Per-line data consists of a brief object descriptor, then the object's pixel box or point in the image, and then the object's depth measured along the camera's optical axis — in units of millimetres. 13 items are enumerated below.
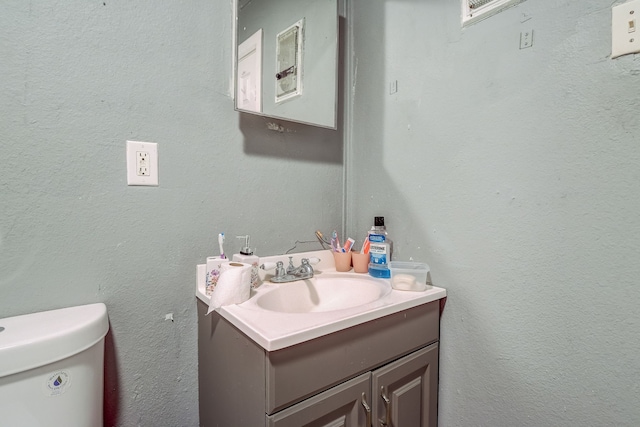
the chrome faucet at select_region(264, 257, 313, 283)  952
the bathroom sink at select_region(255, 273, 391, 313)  902
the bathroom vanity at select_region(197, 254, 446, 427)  594
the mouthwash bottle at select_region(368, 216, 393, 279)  997
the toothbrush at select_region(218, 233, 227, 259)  874
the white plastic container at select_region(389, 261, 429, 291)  877
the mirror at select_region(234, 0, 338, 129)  939
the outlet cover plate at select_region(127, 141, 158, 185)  787
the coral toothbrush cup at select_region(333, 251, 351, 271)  1090
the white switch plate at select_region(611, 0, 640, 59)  583
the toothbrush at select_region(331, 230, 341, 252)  1118
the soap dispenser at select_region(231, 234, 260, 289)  854
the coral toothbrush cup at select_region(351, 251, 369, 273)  1067
